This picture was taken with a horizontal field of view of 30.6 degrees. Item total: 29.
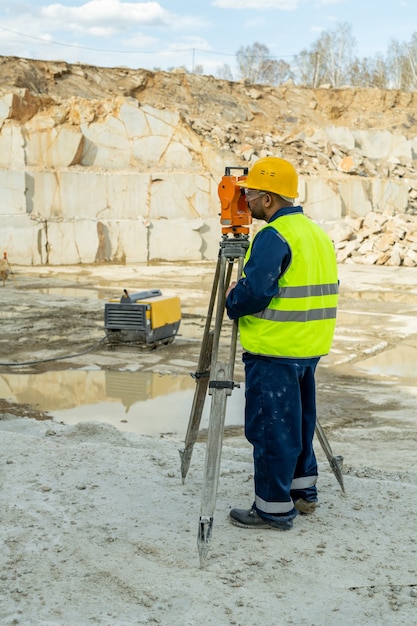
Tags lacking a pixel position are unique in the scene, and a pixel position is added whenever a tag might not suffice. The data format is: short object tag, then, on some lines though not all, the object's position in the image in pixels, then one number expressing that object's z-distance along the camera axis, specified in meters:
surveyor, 3.12
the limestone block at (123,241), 21.42
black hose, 8.70
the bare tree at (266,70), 61.25
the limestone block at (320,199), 24.52
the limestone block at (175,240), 21.97
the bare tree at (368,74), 57.28
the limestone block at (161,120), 24.03
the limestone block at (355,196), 25.16
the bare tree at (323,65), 56.84
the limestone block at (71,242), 21.05
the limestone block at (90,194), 21.70
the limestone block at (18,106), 22.17
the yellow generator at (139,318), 9.14
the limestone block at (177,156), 24.06
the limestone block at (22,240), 20.62
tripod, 3.03
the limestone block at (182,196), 22.75
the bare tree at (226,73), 64.11
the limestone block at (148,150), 23.88
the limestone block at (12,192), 20.98
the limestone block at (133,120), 23.75
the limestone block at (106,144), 23.38
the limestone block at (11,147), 22.05
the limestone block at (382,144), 33.59
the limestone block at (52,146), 22.41
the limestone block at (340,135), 32.91
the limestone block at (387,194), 25.97
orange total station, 3.31
